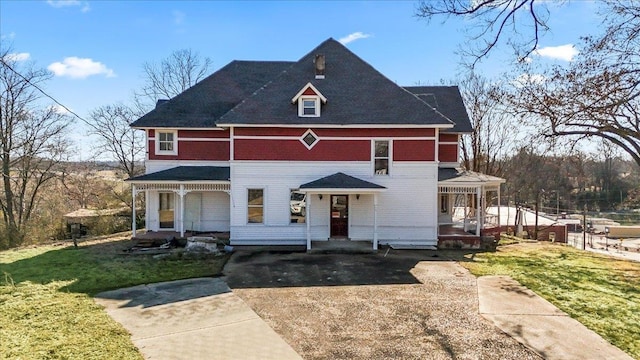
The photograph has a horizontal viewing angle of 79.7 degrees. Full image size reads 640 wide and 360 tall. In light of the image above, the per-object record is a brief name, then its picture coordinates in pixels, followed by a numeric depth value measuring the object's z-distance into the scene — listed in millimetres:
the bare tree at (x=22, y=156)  25188
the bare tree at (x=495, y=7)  8703
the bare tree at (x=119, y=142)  33250
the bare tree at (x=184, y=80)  36500
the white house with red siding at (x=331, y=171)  16906
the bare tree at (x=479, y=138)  32000
